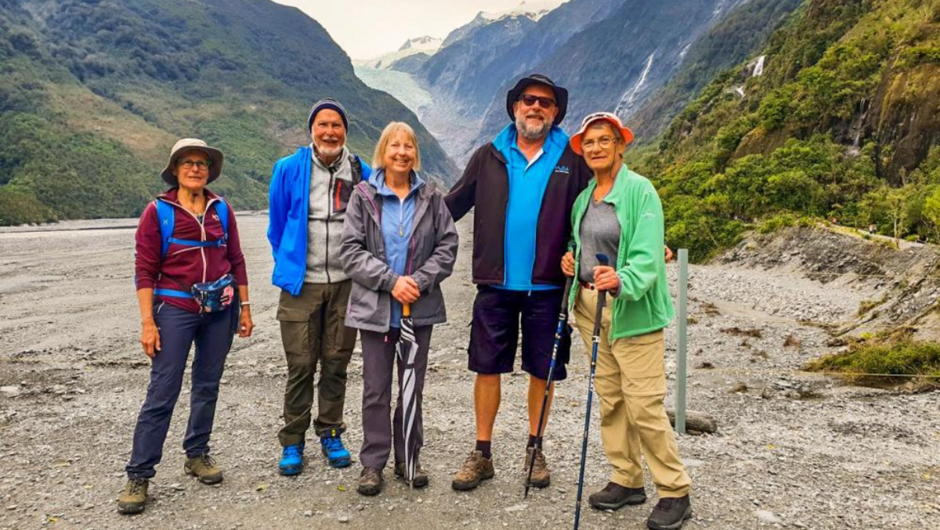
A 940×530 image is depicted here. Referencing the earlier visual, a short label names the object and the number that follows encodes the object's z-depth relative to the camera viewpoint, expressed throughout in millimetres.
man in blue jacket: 4230
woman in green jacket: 3410
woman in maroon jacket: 3883
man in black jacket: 3928
